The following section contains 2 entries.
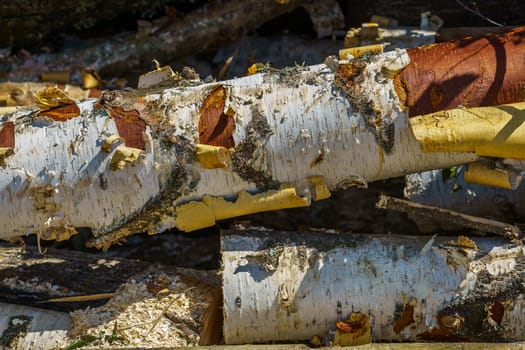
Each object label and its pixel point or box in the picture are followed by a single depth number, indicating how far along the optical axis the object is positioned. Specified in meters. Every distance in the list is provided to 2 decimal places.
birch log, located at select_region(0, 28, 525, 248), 4.77
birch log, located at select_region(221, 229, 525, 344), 4.78
